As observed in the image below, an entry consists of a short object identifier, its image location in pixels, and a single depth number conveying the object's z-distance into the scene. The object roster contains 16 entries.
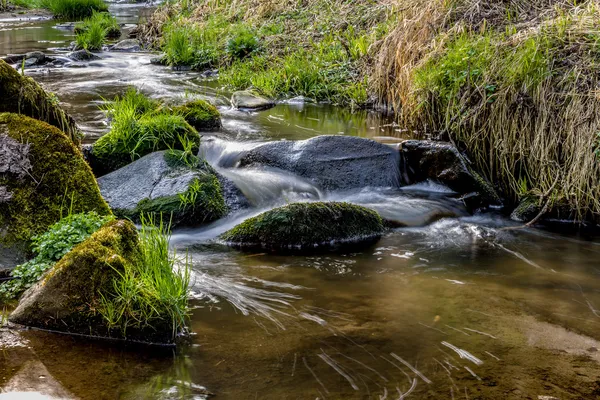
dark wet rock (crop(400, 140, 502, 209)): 7.32
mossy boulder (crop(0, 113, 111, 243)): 5.06
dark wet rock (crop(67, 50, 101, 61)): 14.61
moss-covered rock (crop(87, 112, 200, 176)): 7.36
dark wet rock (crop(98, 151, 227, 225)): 6.33
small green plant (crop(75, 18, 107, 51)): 15.71
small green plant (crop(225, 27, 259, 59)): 14.20
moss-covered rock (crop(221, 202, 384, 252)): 5.88
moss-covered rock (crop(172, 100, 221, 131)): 9.09
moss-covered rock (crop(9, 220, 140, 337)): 4.00
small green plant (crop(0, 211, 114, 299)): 4.46
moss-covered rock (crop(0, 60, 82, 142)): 6.06
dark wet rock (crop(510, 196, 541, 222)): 6.94
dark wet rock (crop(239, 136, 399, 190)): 7.80
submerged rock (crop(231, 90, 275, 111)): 10.99
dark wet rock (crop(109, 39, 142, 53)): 16.45
